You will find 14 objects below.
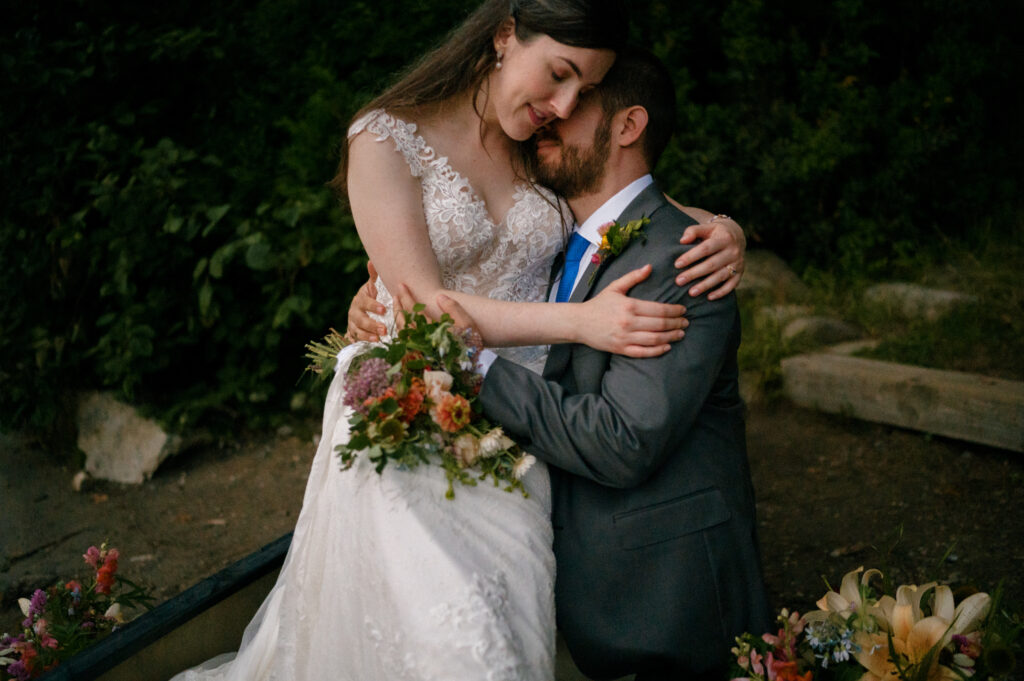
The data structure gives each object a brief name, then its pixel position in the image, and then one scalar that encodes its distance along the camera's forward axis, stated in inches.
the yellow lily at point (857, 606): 80.1
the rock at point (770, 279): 211.5
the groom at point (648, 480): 81.7
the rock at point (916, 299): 185.2
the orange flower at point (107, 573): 103.5
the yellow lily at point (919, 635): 75.9
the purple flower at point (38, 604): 99.0
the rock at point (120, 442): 176.9
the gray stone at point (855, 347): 179.5
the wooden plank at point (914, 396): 142.2
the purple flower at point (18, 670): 91.4
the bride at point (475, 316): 76.2
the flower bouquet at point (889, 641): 75.1
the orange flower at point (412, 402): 77.7
